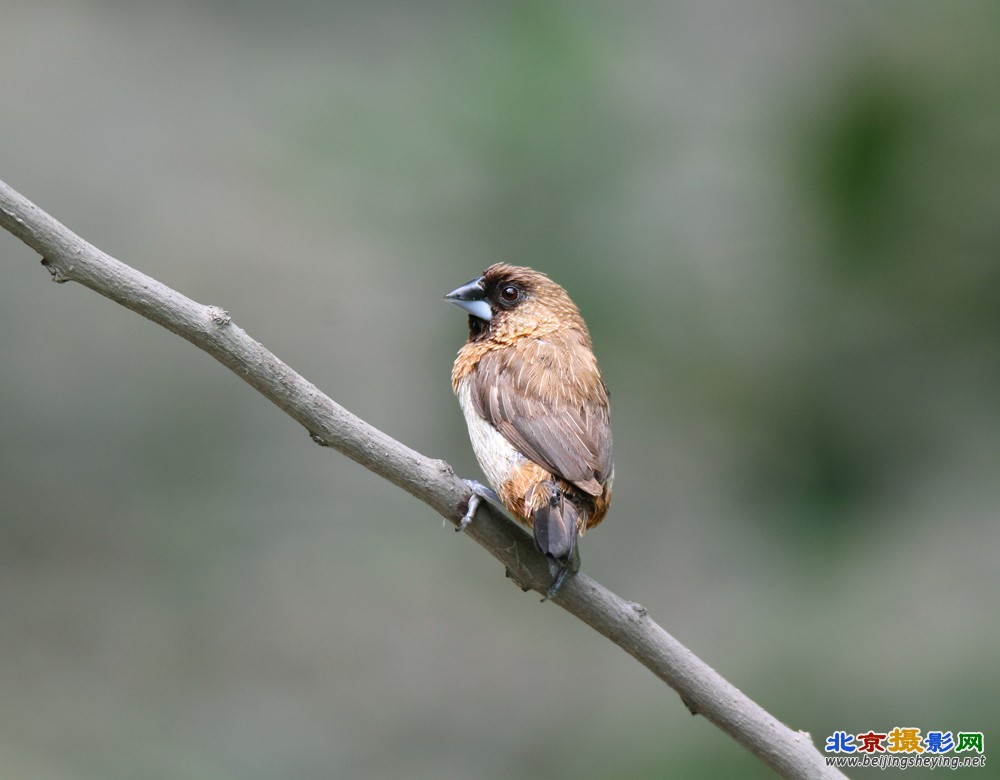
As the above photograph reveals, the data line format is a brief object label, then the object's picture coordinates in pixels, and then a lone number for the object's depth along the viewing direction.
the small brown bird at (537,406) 5.55
